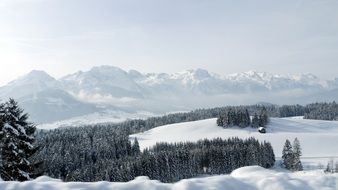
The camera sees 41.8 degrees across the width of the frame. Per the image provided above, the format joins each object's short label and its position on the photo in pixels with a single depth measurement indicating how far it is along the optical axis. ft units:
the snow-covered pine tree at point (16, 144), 92.63
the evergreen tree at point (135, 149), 607.37
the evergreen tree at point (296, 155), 449.97
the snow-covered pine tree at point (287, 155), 495.00
